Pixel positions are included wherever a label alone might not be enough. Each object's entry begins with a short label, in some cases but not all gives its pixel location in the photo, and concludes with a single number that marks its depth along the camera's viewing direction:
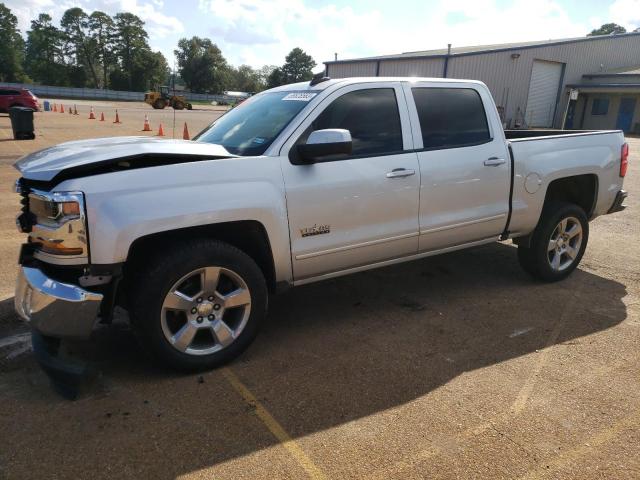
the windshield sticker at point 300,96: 3.87
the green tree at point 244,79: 133.23
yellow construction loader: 49.66
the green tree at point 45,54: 95.06
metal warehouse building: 34.12
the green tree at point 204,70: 100.50
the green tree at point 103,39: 103.62
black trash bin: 15.64
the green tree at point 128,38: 101.62
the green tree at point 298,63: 112.38
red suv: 28.56
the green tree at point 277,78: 98.90
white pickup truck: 2.93
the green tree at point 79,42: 101.62
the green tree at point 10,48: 86.94
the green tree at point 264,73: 148.38
